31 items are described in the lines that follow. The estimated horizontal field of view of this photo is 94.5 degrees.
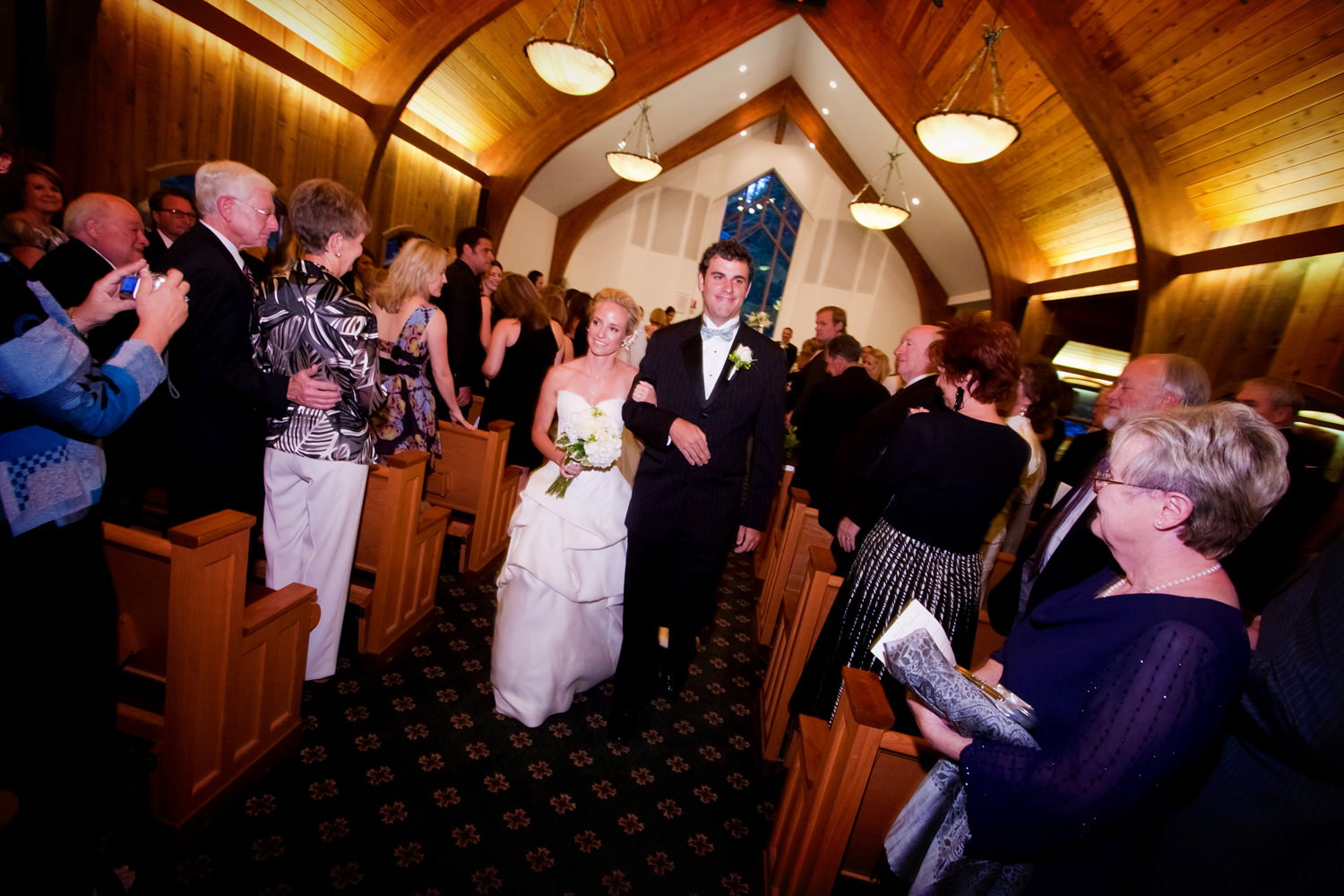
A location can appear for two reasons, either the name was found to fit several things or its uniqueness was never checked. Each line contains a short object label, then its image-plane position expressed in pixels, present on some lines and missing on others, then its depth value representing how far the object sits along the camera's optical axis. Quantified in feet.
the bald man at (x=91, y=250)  8.09
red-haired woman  7.29
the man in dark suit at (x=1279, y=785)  3.66
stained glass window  50.34
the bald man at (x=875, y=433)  9.59
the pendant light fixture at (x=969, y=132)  20.10
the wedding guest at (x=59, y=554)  4.02
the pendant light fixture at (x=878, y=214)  32.21
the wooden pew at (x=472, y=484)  12.78
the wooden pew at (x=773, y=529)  15.31
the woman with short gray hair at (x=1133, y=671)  3.24
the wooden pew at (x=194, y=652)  5.74
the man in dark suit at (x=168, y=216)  13.29
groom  8.23
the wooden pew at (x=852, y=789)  5.02
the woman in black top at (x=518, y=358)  14.35
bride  8.95
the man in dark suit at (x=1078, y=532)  6.77
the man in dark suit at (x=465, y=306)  13.88
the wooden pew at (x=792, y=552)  12.03
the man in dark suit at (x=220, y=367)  6.86
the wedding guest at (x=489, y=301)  15.99
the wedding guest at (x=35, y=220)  11.82
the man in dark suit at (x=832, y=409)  14.14
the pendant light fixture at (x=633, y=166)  32.02
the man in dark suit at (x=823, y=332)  17.62
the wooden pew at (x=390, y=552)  9.32
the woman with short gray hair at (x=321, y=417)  7.26
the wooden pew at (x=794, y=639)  8.43
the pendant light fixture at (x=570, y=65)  20.85
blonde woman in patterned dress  10.91
